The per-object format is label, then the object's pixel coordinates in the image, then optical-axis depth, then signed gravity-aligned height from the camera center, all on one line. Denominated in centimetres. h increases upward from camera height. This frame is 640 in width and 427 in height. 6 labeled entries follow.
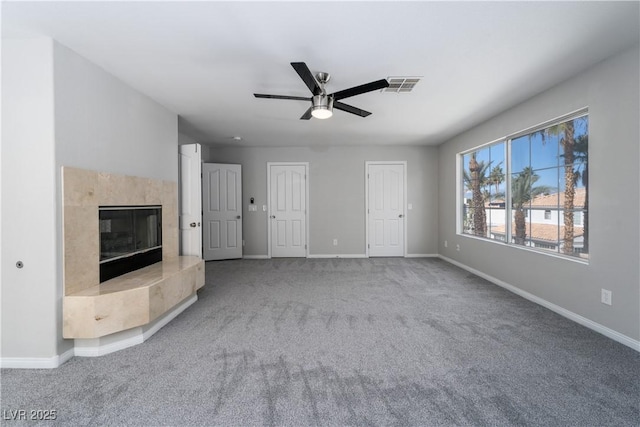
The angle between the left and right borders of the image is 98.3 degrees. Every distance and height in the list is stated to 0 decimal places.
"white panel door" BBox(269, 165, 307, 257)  594 +0
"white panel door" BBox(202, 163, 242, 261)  562 -1
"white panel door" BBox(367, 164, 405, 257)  593 +1
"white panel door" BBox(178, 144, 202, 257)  373 +17
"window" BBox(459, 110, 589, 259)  278 +25
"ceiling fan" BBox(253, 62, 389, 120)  216 +99
